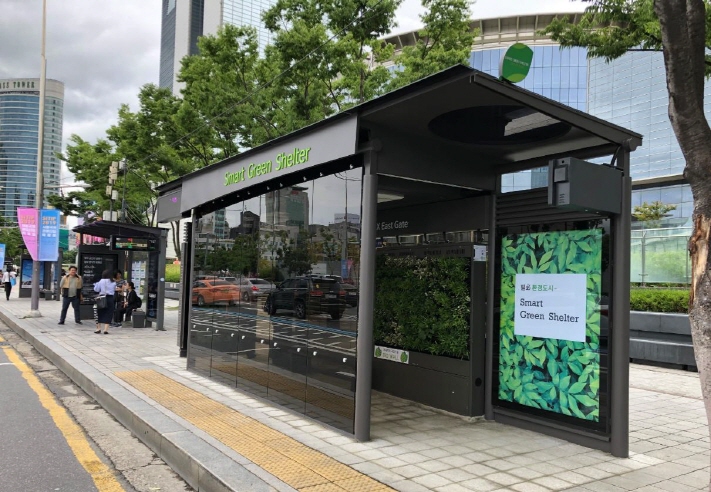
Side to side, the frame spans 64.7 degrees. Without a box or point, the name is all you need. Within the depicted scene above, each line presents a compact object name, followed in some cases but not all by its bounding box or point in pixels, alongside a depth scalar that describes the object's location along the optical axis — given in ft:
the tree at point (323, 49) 49.49
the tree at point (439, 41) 51.44
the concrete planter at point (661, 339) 36.17
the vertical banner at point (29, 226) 62.54
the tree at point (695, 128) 11.15
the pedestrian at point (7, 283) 93.88
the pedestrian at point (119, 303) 55.72
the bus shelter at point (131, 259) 51.76
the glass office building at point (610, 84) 144.46
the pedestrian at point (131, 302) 56.03
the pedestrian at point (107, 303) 47.55
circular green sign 15.44
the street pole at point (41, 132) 64.90
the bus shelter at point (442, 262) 17.53
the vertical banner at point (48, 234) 62.39
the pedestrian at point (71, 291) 53.31
